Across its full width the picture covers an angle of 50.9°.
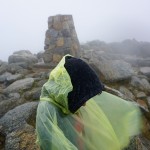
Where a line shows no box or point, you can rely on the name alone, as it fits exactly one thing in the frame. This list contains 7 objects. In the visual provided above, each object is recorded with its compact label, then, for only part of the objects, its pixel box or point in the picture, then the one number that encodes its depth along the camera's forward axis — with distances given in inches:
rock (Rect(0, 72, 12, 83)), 214.3
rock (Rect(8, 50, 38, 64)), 278.4
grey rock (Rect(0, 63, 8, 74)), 242.0
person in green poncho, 45.6
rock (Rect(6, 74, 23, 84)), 208.2
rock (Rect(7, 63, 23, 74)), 234.7
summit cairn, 234.0
